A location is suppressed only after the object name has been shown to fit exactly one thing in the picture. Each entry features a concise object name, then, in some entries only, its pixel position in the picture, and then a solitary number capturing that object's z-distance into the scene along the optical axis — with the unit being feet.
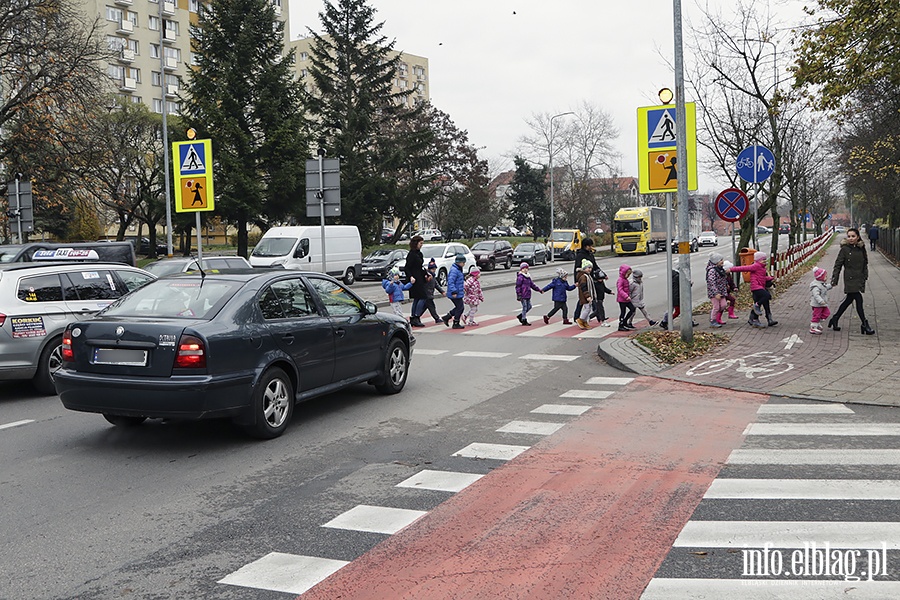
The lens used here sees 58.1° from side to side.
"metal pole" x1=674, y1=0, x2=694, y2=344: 41.52
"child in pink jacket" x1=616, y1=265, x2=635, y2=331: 50.60
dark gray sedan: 21.91
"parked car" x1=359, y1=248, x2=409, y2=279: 120.88
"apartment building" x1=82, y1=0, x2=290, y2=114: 221.05
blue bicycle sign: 51.65
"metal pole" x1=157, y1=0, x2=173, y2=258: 102.50
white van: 103.30
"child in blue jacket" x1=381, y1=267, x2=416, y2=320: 52.39
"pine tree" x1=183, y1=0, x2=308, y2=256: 128.88
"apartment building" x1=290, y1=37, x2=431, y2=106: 404.90
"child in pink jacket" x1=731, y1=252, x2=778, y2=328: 47.83
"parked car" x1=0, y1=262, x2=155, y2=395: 31.12
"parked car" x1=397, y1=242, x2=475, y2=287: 101.91
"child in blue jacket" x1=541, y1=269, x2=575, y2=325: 55.11
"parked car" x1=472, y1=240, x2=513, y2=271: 144.46
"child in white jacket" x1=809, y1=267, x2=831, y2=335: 44.11
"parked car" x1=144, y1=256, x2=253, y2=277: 60.89
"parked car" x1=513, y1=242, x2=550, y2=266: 161.48
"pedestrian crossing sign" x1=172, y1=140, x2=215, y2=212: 47.98
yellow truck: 190.49
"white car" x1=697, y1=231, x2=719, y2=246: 270.46
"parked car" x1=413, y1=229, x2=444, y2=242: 250.57
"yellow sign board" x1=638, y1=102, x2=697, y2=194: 43.27
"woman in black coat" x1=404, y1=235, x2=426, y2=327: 55.06
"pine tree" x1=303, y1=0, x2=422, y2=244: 156.25
